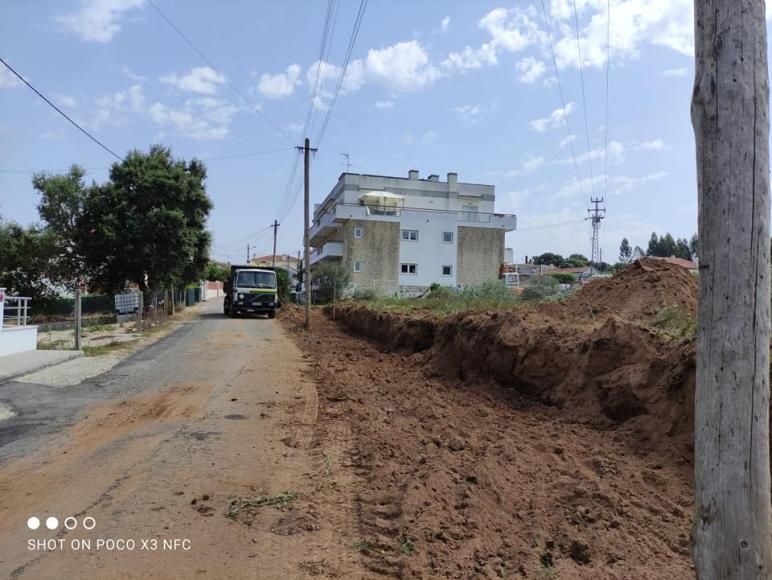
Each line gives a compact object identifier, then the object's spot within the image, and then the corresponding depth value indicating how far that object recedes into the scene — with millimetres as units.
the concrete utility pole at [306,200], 25072
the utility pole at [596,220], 50875
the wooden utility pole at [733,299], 2182
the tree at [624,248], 104919
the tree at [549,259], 111375
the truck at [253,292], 31000
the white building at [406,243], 45844
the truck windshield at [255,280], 31234
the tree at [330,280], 39312
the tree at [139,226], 26562
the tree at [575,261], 95719
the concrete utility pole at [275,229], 68488
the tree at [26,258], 28656
